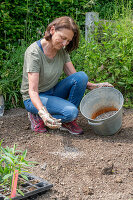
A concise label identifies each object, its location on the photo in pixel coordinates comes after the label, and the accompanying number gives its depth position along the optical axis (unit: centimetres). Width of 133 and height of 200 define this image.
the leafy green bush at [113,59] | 396
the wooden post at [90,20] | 461
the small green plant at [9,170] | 184
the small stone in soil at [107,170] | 229
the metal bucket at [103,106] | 300
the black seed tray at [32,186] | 190
